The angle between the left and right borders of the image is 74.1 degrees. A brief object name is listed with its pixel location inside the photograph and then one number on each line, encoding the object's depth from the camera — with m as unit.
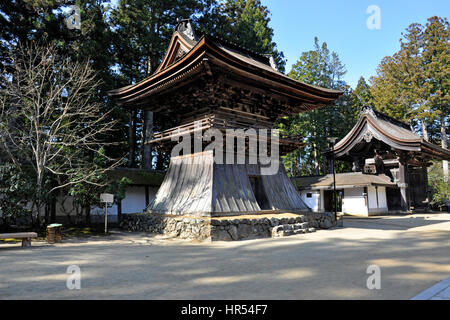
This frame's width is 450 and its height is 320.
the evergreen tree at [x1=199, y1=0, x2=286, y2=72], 25.59
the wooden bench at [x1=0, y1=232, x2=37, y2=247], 9.09
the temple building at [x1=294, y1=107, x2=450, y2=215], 22.72
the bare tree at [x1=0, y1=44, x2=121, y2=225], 12.18
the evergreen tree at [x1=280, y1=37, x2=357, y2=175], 33.66
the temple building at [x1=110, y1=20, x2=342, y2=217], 12.02
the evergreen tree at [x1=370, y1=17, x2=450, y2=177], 32.56
